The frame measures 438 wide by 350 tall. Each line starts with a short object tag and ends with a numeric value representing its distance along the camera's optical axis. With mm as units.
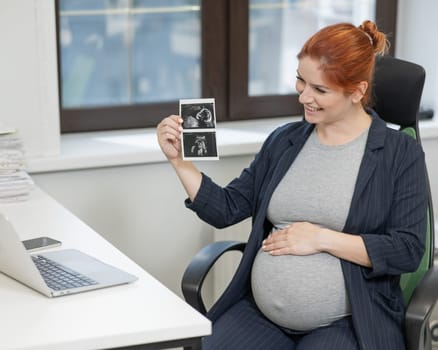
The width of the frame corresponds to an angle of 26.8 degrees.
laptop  1889
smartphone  2201
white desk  1697
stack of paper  2592
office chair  2256
